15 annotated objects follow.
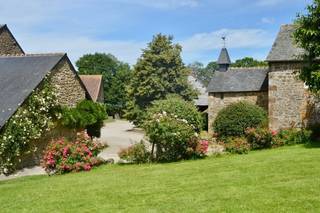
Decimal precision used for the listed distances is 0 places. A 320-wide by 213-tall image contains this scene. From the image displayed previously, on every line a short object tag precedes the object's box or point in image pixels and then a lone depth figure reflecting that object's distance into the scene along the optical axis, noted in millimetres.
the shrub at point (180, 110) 18233
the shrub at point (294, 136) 20156
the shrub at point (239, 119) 23312
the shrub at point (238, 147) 18016
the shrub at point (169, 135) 16297
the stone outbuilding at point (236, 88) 28109
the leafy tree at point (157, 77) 36688
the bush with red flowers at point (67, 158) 16219
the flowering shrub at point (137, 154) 17031
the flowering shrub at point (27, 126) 16906
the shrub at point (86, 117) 20728
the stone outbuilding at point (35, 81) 18153
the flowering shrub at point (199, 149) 17016
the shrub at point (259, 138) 19078
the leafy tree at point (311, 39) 16703
